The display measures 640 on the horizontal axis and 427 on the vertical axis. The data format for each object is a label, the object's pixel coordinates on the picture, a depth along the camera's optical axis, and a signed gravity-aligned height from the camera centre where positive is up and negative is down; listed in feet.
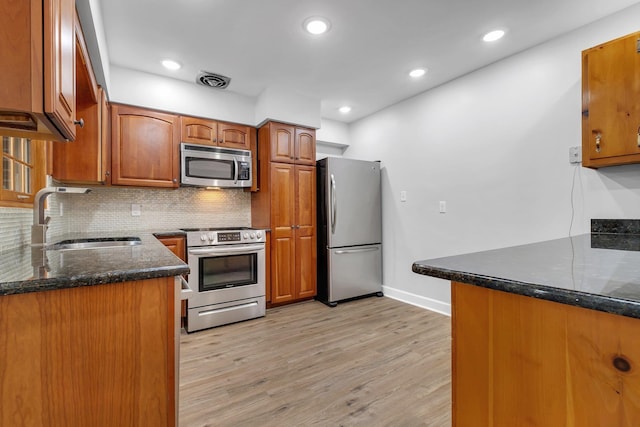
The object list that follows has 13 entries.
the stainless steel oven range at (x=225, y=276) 9.00 -2.02
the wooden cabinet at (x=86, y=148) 7.14 +1.69
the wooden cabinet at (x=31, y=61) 2.68 +1.46
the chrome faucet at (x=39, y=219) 5.16 -0.06
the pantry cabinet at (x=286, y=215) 10.71 -0.04
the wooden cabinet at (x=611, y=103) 5.66 +2.20
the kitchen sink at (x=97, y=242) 6.69 -0.65
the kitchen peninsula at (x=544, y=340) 1.82 -0.93
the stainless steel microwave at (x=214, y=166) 9.89 +1.69
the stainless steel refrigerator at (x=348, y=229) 11.28 -0.64
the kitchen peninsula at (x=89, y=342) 2.61 -1.24
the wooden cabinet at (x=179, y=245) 8.88 -0.94
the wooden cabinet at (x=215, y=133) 10.11 +2.95
